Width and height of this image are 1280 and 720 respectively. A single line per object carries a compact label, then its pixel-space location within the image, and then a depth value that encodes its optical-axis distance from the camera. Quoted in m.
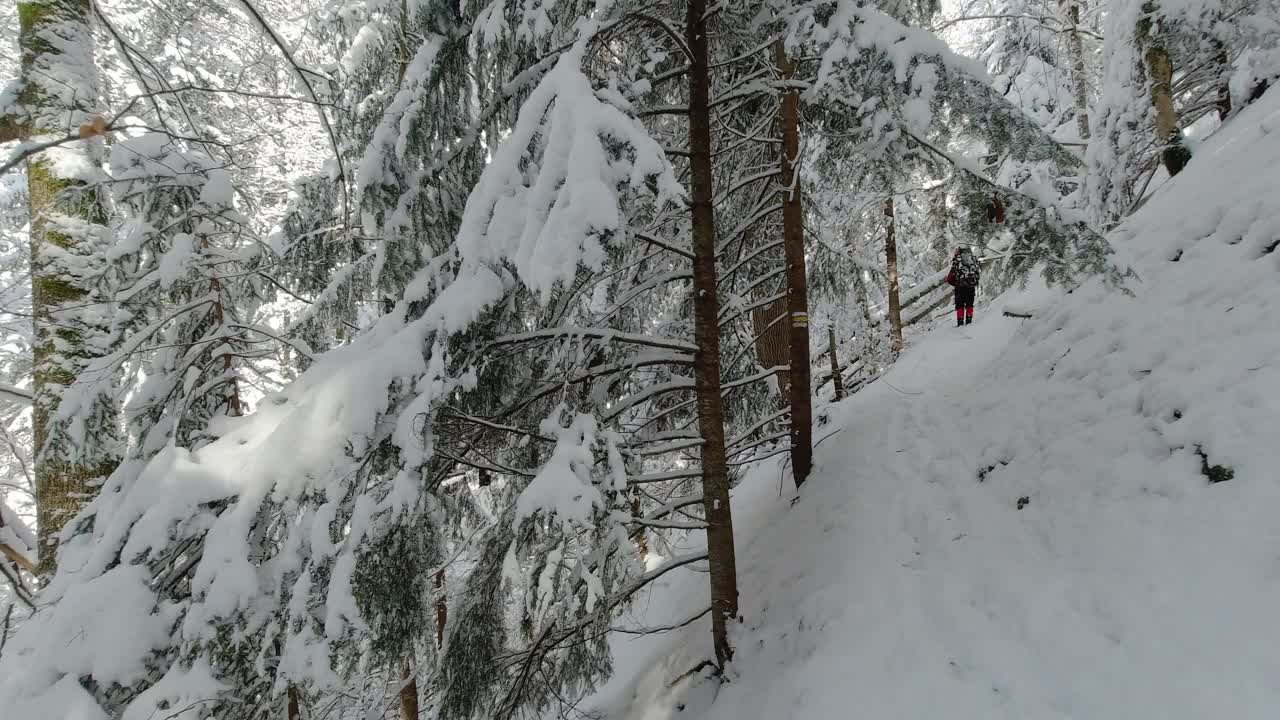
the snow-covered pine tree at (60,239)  3.33
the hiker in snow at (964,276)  11.37
